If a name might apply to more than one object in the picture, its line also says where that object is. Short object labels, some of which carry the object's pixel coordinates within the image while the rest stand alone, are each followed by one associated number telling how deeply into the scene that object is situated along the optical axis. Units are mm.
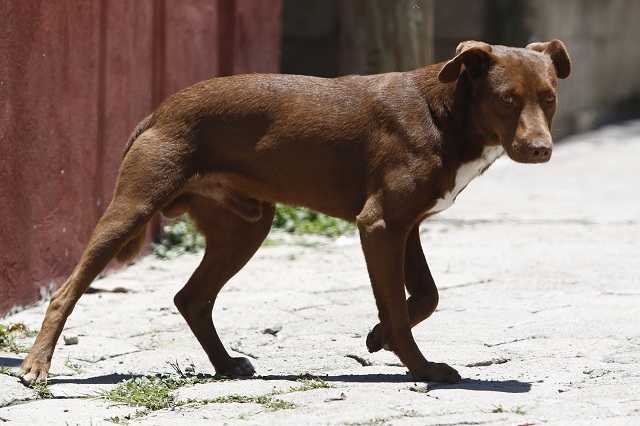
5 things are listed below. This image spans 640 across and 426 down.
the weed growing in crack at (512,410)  8633
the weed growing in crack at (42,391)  9578
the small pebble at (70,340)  11602
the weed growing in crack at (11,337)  11148
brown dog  9859
